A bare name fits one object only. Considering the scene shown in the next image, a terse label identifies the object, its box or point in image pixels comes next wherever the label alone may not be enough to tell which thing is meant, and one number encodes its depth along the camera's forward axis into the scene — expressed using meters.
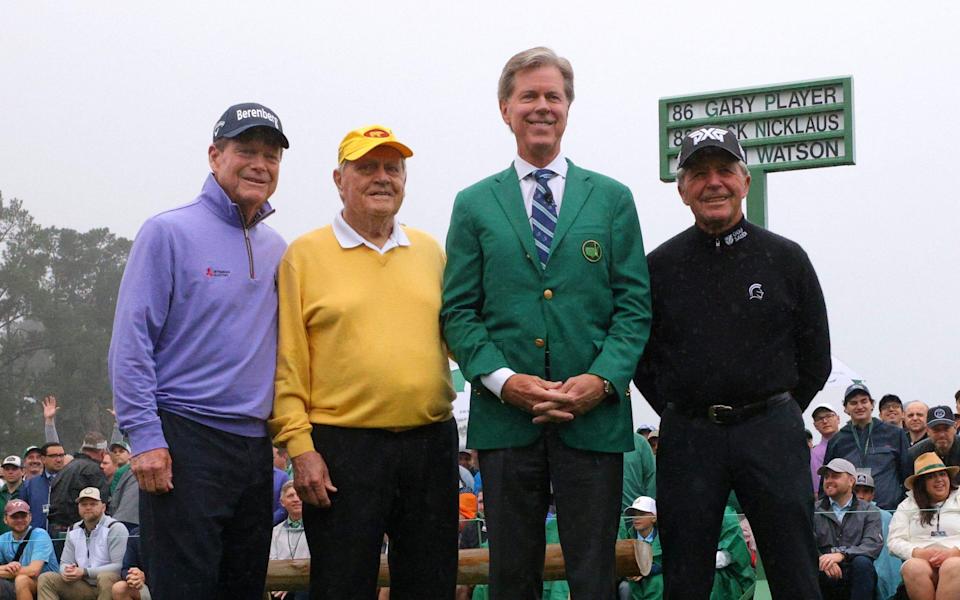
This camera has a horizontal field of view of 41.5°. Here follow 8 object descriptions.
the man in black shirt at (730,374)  4.68
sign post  10.52
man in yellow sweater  4.66
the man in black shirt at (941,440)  10.20
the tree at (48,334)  45.50
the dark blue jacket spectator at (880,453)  10.34
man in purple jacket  4.56
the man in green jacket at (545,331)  4.48
